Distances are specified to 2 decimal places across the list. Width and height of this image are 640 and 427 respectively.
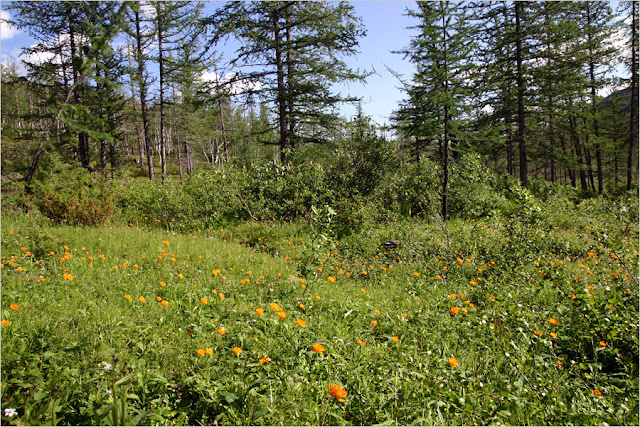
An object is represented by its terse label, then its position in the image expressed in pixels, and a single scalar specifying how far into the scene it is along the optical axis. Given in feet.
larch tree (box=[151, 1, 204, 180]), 56.59
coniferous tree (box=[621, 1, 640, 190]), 54.39
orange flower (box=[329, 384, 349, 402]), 5.64
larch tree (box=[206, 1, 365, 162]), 35.96
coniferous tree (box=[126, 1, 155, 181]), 55.62
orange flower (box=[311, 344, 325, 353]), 6.96
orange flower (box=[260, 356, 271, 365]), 6.66
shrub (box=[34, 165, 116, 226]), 20.42
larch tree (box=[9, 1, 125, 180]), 44.37
